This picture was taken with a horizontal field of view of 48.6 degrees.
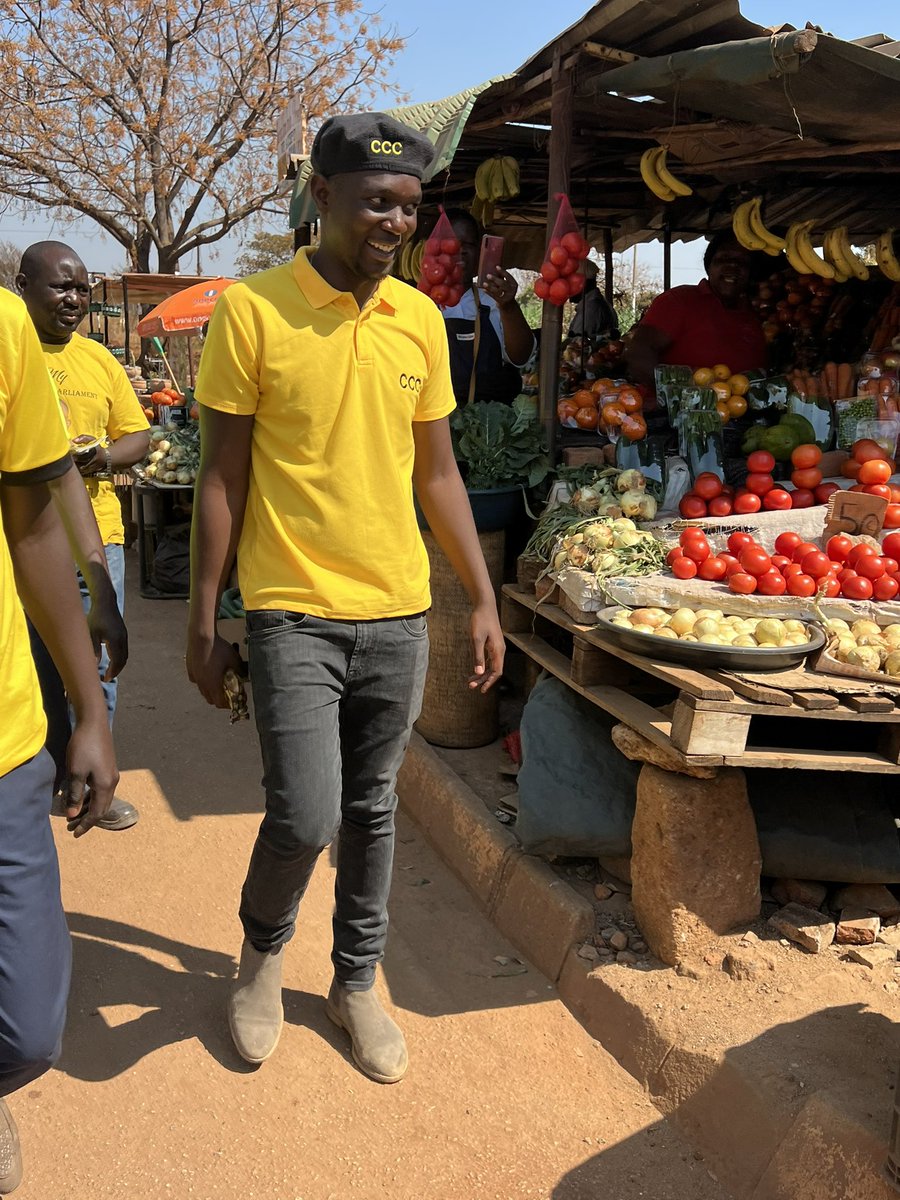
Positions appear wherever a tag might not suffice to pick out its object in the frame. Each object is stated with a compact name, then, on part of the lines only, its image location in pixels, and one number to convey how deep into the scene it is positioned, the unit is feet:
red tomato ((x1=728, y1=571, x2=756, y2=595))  12.50
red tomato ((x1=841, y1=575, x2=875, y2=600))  12.40
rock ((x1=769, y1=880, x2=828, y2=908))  11.03
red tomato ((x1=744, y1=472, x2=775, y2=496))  15.52
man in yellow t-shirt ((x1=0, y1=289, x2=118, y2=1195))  5.46
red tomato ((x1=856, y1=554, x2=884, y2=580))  12.59
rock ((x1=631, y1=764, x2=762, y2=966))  10.13
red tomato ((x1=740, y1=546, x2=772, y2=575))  12.80
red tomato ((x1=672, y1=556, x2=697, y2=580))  13.20
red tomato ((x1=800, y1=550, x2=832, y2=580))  12.78
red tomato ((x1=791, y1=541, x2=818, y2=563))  13.12
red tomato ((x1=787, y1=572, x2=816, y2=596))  12.46
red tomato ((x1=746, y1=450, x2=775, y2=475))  15.65
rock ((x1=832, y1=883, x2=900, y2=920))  10.87
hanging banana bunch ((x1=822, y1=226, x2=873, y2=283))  20.45
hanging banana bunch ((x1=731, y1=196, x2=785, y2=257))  19.59
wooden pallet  9.75
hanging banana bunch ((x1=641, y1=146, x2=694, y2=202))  18.31
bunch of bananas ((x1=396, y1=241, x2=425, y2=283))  24.87
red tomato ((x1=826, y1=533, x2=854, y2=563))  13.26
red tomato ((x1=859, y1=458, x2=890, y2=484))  14.98
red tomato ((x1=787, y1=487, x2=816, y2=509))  15.49
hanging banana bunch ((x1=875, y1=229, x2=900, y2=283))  21.48
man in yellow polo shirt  7.52
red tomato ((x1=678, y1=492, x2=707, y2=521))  15.20
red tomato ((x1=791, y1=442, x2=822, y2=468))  15.67
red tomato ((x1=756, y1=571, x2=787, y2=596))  12.57
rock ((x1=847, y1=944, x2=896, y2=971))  10.12
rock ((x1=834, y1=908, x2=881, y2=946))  10.45
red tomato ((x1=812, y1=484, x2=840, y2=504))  15.62
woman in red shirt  19.03
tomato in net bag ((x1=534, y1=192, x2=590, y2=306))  16.75
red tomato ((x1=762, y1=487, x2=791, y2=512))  15.16
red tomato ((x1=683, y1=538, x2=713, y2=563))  13.38
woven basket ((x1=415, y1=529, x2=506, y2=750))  15.29
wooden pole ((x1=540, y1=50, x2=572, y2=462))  16.30
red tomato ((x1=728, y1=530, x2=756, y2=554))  13.53
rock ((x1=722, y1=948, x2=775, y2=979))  10.00
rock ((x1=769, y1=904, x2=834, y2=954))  10.30
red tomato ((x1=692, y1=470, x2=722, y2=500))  15.24
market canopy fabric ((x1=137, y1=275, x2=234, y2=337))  33.37
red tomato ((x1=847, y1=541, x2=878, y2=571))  12.91
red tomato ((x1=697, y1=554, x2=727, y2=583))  13.15
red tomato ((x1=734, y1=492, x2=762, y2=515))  15.01
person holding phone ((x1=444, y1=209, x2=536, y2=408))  17.37
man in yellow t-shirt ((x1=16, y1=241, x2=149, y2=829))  12.21
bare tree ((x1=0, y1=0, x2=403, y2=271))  67.00
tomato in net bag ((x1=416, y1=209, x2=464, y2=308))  18.19
